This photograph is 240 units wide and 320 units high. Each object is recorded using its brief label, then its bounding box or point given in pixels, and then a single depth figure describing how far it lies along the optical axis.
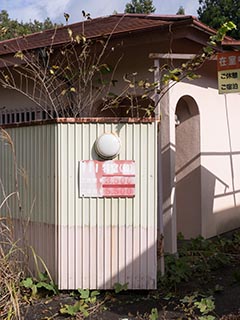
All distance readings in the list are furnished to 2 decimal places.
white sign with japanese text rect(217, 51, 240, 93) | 5.47
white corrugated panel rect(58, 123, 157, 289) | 5.20
